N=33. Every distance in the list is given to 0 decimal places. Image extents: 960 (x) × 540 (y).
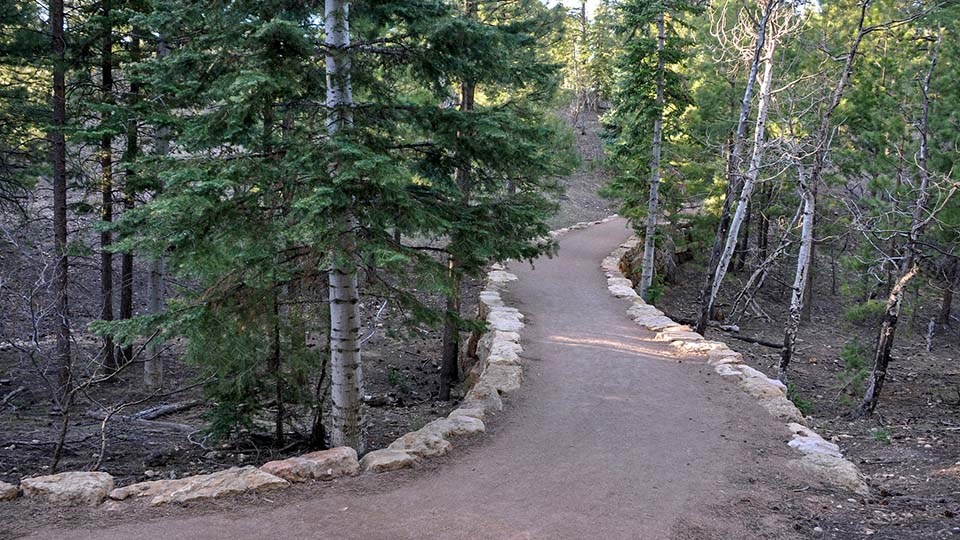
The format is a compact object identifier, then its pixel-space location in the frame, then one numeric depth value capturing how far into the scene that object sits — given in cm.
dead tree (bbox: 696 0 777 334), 1216
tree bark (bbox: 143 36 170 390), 1163
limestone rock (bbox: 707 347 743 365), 1001
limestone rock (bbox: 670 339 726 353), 1063
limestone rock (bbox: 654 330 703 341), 1124
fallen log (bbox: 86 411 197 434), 848
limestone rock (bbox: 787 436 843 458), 685
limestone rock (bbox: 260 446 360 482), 573
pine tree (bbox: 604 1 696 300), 1427
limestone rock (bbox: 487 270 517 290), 1501
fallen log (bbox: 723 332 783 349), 1573
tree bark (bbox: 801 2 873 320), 1016
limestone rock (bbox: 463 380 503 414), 798
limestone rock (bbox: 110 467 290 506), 527
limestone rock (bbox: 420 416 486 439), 697
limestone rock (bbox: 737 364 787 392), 907
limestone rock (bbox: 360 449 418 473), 602
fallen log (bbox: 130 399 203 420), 952
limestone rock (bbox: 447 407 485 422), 757
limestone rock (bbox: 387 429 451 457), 642
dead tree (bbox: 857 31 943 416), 1070
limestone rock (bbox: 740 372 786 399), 865
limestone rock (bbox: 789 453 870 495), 606
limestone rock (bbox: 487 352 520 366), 968
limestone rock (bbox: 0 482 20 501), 517
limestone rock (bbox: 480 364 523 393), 881
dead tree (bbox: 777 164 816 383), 1116
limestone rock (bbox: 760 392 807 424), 795
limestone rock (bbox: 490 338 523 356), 1012
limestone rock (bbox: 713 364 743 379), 944
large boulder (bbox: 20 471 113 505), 516
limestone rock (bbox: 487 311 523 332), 1147
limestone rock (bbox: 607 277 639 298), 1462
